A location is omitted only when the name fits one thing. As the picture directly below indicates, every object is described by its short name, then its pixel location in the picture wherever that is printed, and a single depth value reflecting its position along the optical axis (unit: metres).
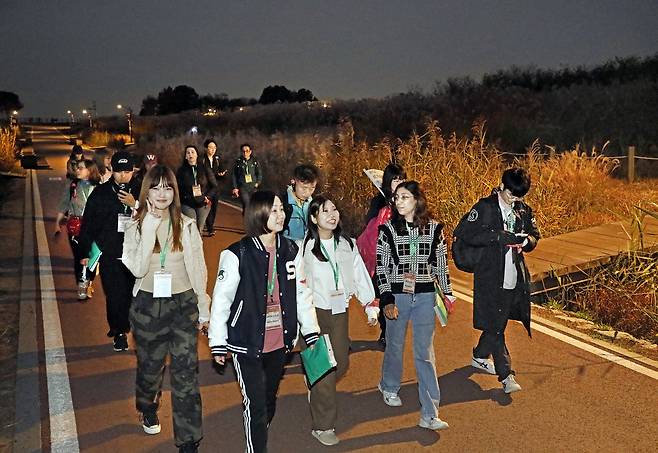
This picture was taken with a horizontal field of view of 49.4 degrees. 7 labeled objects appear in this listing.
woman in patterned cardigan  5.14
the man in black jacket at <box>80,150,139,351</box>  6.49
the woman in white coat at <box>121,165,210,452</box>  4.68
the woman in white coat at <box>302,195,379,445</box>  4.90
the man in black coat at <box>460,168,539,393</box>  5.79
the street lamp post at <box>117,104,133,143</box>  73.08
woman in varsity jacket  4.21
